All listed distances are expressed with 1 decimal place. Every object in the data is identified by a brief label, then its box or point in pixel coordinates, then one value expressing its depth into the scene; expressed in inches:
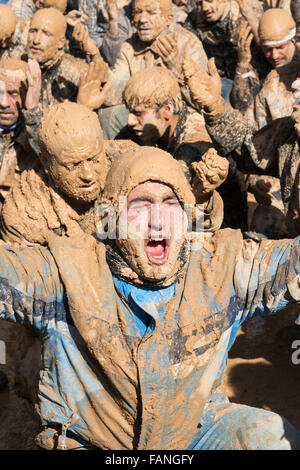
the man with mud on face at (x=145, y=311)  167.2
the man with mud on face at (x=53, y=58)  319.9
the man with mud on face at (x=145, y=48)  316.5
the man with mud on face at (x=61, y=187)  231.3
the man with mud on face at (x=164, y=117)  266.4
